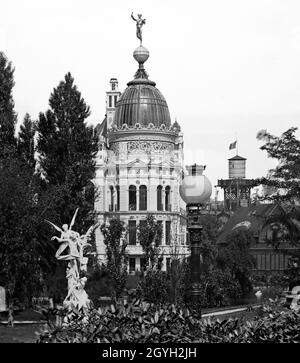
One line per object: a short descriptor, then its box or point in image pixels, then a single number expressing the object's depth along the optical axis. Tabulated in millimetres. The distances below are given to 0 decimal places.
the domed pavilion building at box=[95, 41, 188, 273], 78562
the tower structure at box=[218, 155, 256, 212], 126438
